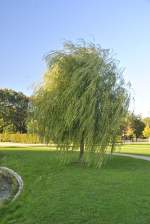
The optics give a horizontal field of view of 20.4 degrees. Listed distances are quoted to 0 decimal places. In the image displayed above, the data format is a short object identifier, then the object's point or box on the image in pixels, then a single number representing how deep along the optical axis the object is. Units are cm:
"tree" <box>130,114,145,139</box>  8816
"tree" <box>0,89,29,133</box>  7719
